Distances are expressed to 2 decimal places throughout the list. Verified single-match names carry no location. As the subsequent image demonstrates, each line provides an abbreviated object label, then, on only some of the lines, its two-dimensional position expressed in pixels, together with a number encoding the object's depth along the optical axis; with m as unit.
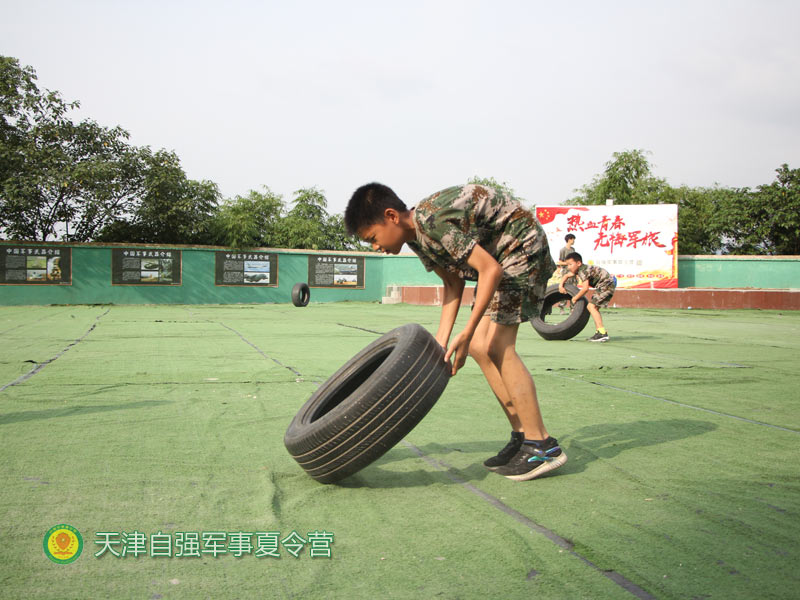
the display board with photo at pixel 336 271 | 27.88
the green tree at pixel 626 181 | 39.38
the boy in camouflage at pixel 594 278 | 9.37
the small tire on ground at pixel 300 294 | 21.30
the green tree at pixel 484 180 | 45.74
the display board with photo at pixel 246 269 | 26.31
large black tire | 2.77
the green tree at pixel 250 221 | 28.03
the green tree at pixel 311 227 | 34.66
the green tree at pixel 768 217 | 29.41
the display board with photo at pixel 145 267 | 24.62
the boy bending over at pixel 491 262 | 2.94
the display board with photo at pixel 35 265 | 23.05
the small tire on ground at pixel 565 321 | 8.27
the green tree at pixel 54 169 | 23.17
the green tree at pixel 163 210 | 26.36
